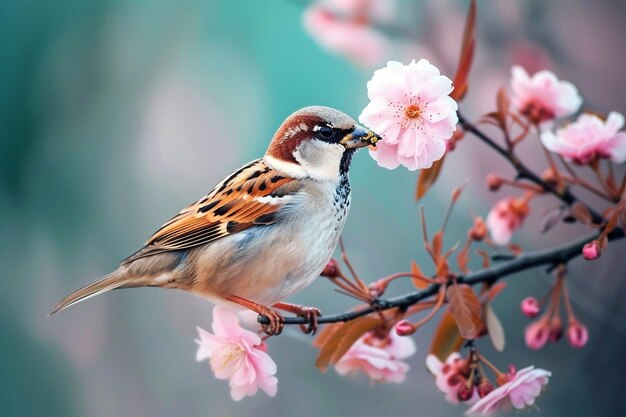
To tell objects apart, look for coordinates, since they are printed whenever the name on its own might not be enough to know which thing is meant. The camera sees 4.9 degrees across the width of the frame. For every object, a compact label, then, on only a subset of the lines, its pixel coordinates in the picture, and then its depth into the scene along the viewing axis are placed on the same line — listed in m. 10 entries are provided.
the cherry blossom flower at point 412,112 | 2.83
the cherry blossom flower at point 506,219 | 3.01
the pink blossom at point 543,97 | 2.98
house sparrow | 2.86
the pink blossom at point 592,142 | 2.94
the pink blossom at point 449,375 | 2.92
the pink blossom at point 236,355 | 2.86
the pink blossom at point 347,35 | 3.15
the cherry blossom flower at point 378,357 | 2.91
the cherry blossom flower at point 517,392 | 2.88
